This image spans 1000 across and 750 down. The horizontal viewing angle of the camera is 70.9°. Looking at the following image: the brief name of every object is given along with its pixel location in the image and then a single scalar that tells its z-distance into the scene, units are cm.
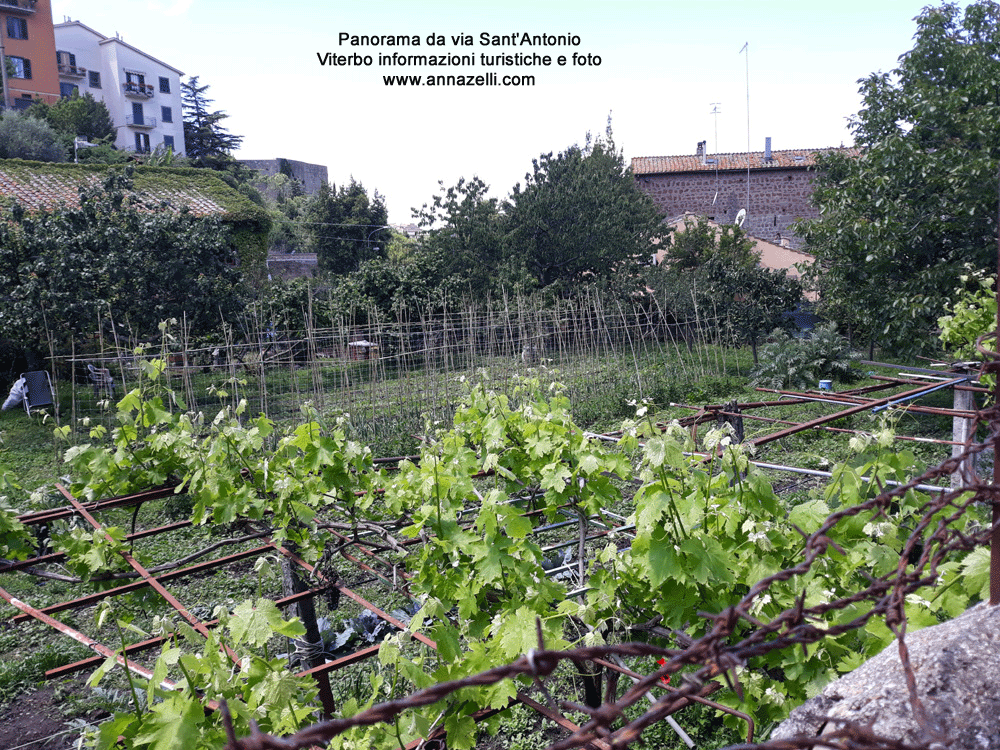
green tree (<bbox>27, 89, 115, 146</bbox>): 2894
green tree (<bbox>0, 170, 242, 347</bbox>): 1044
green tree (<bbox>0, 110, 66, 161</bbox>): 2367
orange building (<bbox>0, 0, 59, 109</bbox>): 3180
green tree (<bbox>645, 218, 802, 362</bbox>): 1499
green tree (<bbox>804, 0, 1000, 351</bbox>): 860
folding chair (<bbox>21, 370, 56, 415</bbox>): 1152
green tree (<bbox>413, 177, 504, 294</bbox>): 1769
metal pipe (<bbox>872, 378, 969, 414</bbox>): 425
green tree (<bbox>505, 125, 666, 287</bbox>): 1780
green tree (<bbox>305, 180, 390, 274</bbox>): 2859
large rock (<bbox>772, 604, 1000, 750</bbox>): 98
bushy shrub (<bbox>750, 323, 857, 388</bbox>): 1229
